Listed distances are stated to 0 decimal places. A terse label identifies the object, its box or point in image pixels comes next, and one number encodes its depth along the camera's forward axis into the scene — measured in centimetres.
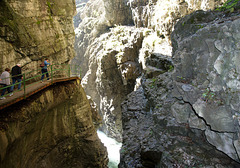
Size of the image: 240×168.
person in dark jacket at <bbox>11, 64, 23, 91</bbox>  782
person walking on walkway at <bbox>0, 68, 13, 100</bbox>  707
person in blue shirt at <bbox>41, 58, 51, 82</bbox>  1030
